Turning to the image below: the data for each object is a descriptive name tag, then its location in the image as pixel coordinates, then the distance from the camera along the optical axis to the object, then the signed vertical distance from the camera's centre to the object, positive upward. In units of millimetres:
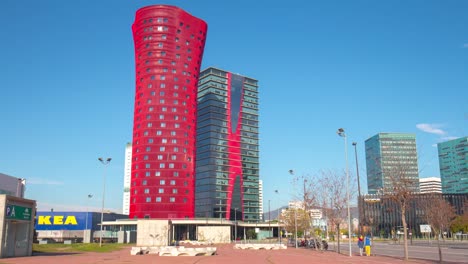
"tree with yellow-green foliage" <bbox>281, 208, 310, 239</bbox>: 104225 -1452
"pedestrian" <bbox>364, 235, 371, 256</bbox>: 40406 -3249
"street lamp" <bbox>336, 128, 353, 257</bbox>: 44162 +8508
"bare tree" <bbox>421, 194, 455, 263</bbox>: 68188 +432
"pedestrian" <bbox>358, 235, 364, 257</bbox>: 42628 -3082
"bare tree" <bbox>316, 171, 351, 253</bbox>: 52312 +1029
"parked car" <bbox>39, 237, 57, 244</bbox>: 110450 -6909
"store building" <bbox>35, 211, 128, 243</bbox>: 124144 -3514
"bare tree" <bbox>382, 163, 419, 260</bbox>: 34906 +2258
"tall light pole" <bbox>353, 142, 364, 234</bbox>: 55209 +5804
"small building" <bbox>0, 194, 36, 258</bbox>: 35688 -996
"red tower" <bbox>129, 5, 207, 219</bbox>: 123000 +30358
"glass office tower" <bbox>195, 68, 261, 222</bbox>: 173000 +28293
